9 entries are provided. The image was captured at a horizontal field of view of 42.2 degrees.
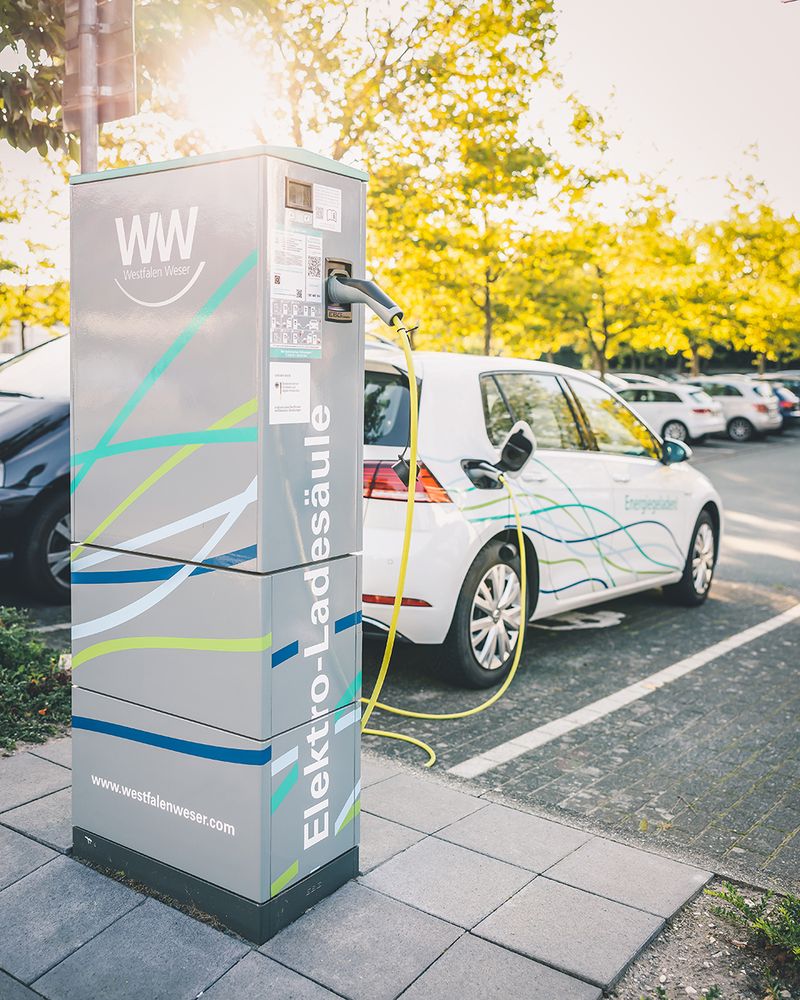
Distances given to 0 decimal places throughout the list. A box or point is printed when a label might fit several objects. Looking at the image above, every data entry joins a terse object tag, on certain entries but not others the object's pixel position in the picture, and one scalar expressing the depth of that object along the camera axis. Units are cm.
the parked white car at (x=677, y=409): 2505
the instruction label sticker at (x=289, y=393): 292
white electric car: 526
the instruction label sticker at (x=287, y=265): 289
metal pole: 459
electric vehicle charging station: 294
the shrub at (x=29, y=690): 452
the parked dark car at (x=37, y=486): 692
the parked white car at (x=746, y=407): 2723
